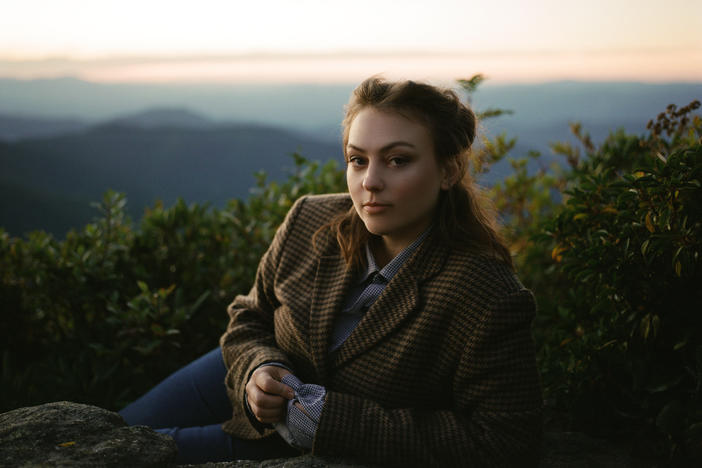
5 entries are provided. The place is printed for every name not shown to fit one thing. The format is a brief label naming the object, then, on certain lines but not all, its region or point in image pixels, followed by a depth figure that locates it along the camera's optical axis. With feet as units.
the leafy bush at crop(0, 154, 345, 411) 10.27
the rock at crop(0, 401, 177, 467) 4.93
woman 5.79
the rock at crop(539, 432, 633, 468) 6.88
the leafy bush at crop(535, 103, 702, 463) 6.00
